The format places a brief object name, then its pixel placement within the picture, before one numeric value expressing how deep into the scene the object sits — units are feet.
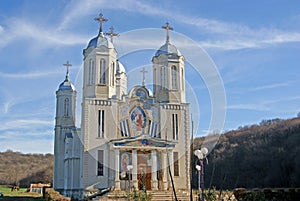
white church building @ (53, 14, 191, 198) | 95.25
